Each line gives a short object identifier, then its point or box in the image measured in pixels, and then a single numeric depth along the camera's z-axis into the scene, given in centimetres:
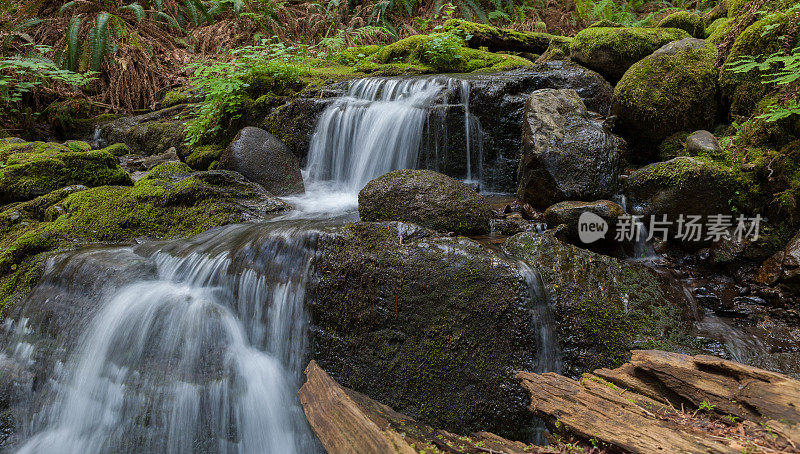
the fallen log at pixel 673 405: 148
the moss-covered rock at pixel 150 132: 876
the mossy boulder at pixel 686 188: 405
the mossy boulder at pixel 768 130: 390
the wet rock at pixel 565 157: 457
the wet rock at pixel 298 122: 694
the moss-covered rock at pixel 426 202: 374
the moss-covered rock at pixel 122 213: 408
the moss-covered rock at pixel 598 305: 287
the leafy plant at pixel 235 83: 736
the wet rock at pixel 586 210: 399
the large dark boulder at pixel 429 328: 273
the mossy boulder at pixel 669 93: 512
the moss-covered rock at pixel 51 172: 506
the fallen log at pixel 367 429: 170
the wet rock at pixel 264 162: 618
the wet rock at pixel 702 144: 440
